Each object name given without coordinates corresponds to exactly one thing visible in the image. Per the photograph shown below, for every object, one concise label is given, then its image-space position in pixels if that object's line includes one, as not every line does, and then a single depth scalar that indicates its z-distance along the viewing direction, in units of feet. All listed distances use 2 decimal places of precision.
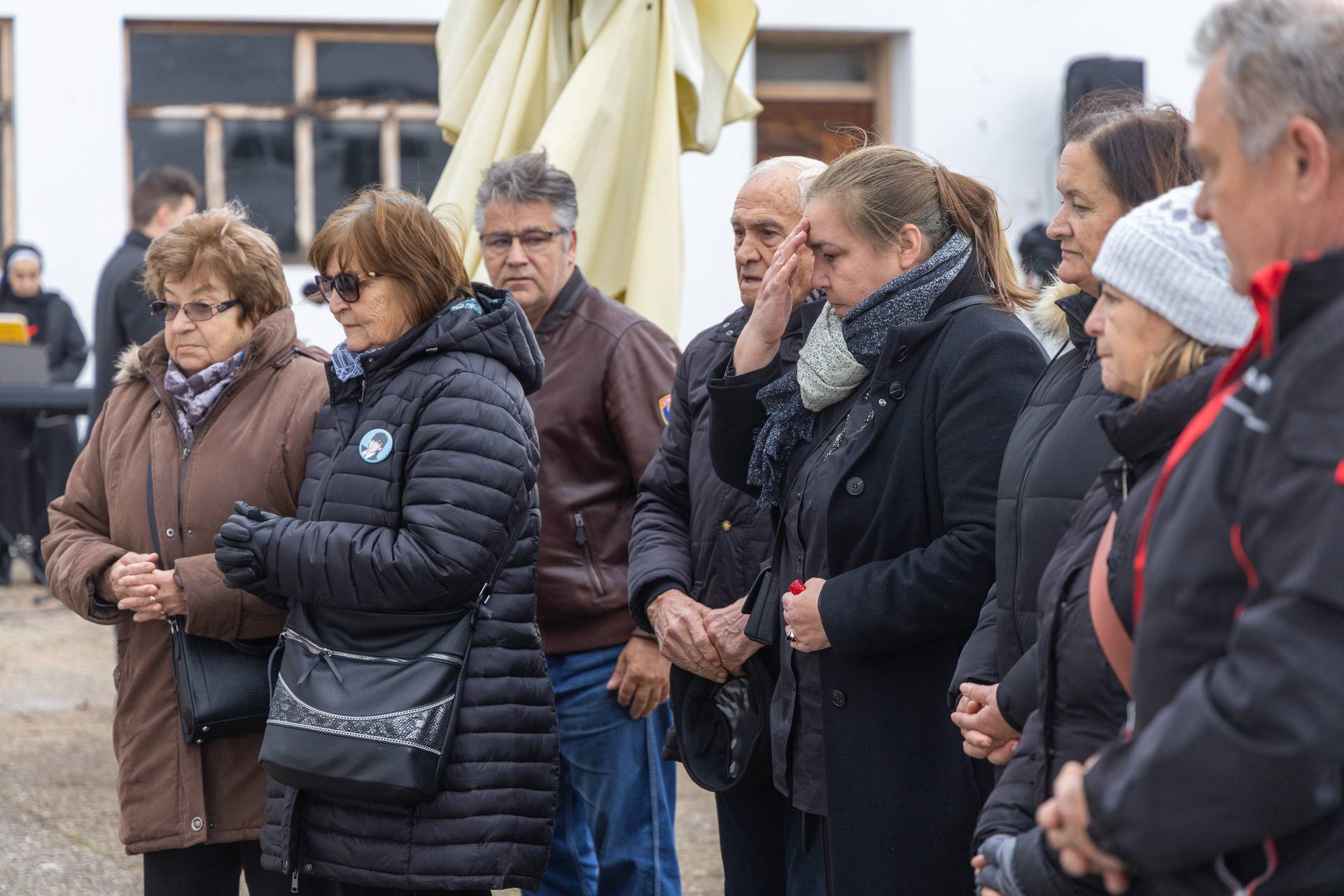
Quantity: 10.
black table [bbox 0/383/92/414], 56.03
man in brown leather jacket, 23.67
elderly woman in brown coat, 20.76
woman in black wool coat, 16.89
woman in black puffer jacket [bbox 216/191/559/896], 18.47
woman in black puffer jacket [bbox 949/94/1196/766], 14.44
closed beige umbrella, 27.61
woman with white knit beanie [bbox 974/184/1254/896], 11.68
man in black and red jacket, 9.07
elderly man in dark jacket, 20.10
